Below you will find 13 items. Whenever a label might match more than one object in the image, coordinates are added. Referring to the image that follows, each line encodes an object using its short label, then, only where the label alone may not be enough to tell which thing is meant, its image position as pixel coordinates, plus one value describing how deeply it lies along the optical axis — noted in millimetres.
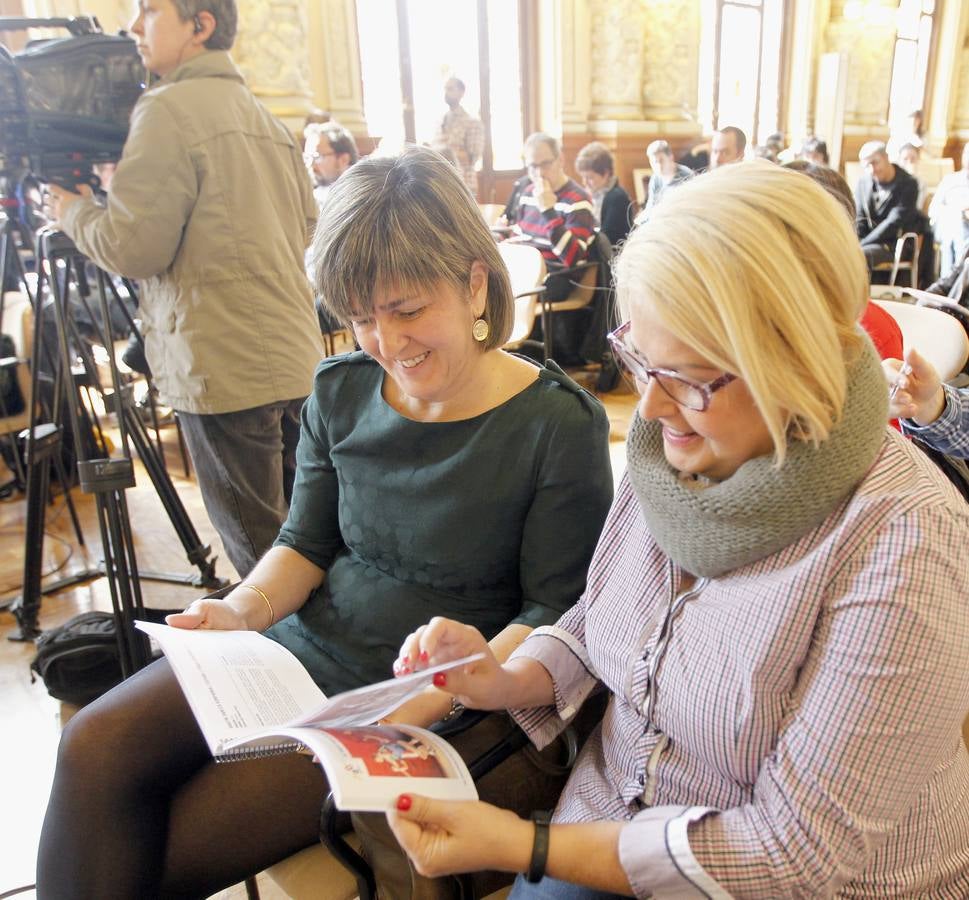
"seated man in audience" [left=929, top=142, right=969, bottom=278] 5762
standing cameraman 1867
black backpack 1944
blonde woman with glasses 720
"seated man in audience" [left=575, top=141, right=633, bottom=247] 5613
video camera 1851
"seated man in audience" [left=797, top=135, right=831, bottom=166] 6117
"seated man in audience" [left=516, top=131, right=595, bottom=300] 4793
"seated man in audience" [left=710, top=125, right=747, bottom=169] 6133
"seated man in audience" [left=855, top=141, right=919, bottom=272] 6277
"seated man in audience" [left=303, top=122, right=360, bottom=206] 4152
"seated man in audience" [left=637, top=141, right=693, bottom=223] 6805
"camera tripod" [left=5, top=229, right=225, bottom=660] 1910
